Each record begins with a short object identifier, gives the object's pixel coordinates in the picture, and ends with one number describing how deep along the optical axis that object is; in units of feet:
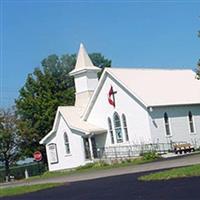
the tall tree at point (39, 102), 216.13
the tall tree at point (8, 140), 214.69
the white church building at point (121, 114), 158.51
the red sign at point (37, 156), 120.92
